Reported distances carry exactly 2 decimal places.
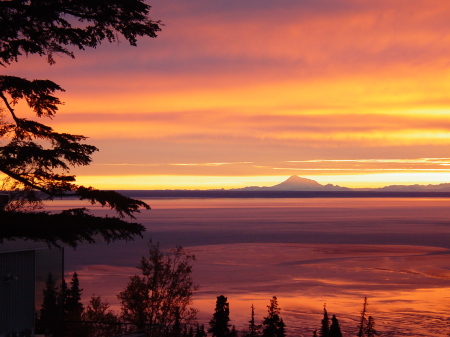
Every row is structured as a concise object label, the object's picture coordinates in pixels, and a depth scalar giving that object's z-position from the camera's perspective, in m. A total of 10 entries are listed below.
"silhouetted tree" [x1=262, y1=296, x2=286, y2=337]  47.25
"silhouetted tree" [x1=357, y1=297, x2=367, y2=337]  50.13
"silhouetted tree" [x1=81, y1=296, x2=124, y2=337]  31.12
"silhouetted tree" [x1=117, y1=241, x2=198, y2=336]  33.38
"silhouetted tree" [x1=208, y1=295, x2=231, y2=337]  45.59
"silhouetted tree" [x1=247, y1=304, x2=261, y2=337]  50.62
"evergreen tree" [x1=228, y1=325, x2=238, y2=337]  47.34
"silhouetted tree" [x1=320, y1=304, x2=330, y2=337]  47.69
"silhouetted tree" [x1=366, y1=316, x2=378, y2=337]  49.66
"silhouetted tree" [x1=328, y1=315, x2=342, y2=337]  45.28
